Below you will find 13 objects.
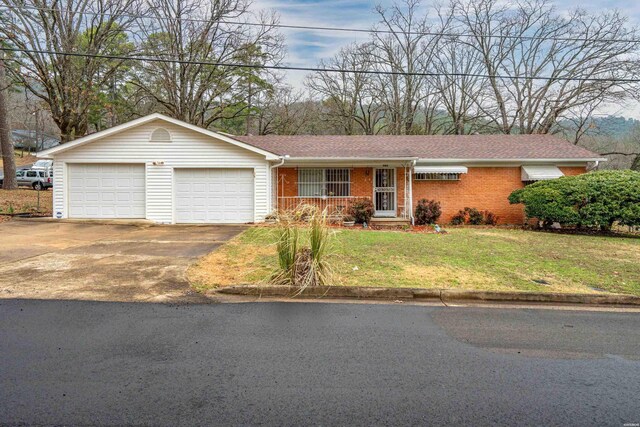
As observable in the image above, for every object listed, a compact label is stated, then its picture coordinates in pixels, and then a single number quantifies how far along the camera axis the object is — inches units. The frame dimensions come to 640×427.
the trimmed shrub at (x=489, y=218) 655.8
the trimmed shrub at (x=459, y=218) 655.1
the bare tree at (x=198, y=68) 899.4
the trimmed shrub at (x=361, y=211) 609.3
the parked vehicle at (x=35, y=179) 1273.9
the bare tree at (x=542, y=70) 1004.6
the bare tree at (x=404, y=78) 1203.9
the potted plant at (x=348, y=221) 601.9
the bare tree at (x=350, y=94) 1223.5
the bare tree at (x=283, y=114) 1163.9
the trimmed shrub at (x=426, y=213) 622.8
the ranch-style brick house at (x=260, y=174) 594.0
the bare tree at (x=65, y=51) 698.8
